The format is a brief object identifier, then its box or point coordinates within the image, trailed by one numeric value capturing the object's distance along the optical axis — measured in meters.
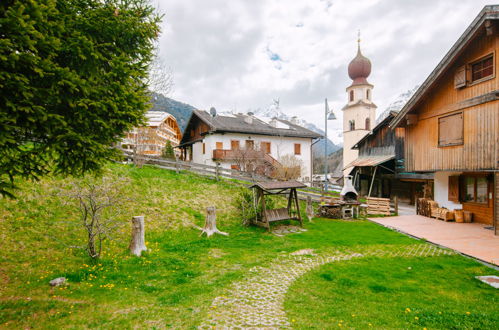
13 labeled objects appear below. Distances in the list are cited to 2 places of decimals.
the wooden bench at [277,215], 11.55
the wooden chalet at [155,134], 23.95
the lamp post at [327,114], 18.19
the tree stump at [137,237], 7.56
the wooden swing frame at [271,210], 11.24
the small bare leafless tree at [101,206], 6.73
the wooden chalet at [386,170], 19.77
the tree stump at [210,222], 10.05
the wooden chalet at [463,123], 10.34
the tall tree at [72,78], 4.06
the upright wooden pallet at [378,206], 15.72
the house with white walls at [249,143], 24.53
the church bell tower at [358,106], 38.34
